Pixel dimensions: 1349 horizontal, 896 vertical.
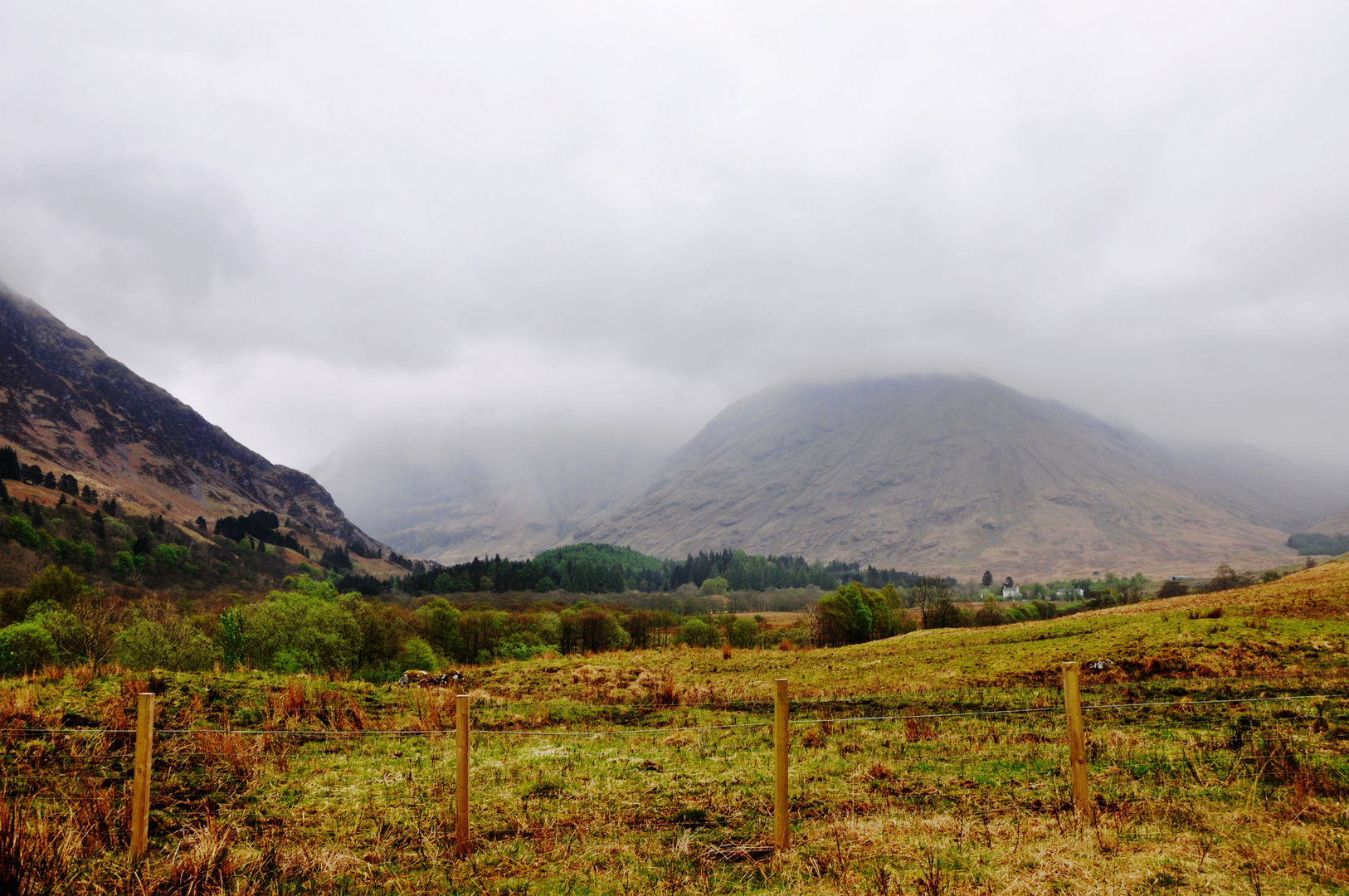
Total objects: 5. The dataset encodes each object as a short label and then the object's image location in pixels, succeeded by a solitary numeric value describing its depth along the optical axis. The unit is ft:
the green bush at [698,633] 313.79
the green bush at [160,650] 149.79
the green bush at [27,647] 148.97
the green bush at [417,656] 211.00
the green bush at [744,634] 307.78
